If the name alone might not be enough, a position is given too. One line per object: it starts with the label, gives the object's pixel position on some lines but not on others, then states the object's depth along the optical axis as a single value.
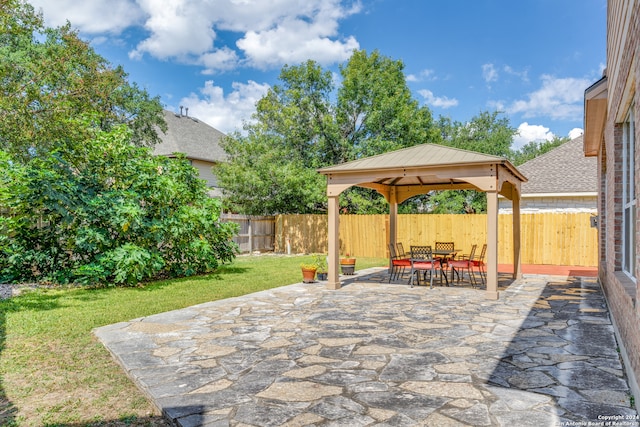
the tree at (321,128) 19.69
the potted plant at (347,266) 12.02
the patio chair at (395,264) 10.40
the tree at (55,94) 11.59
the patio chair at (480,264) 9.99
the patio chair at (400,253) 11.72
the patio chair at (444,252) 10.31
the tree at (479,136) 29.62
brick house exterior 3.47
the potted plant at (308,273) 10.51
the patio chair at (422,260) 9.84
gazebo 8.54
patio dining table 10.24
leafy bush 9.54
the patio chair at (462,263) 9.73
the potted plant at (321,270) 11.12
